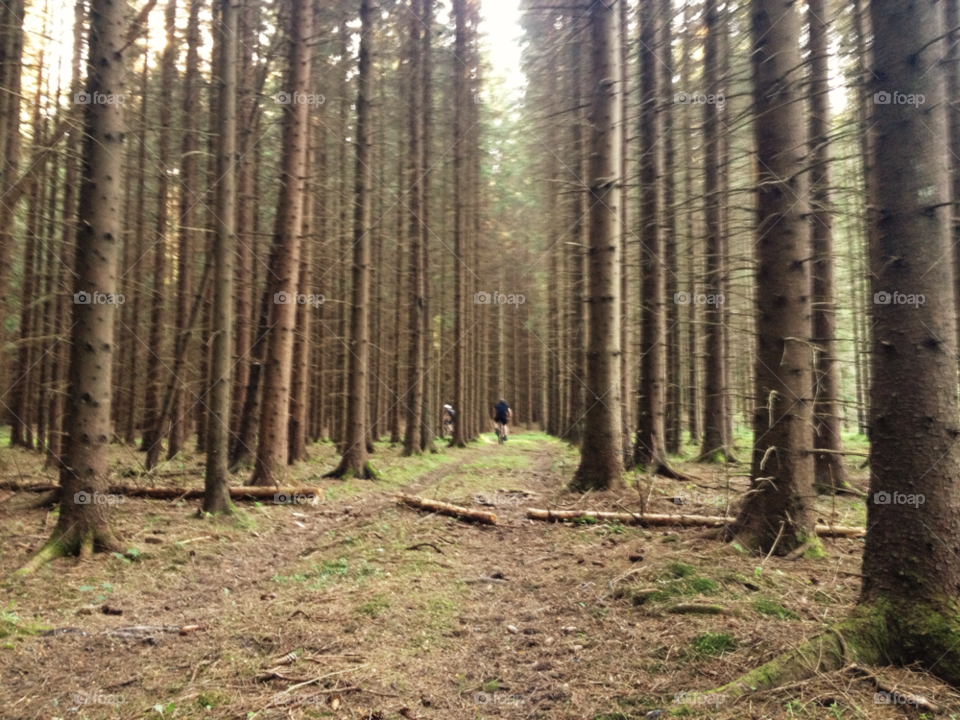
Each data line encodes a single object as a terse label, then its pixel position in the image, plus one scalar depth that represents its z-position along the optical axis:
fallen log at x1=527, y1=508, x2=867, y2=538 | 6.68
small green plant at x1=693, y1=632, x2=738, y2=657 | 3.81
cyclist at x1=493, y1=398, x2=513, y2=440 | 25.98
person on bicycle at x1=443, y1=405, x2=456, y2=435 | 23.84
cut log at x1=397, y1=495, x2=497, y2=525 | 8.78
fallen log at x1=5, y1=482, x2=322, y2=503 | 9.20
